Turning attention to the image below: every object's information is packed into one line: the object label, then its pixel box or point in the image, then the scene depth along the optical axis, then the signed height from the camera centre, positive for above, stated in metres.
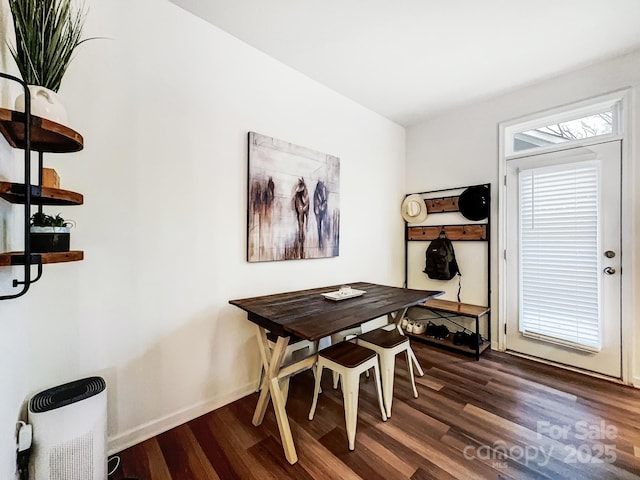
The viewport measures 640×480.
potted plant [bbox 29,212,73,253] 1.05 +0.02
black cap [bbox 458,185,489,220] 2.95 +0.42
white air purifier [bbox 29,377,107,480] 1.12 -0.85
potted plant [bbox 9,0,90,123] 1.02 +0.77
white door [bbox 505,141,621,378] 2.32 -0.16
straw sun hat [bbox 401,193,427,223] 3.45 +0.40
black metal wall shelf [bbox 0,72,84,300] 0.88 +0.31
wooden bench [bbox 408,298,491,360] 2.75 -0.76
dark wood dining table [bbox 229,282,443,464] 1.44 -0.45
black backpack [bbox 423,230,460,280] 3.18 -0.24
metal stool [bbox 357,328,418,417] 1.86 -0.78
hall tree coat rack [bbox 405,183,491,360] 2.84 +0.06
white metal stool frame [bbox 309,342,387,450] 1.57 -0.87
